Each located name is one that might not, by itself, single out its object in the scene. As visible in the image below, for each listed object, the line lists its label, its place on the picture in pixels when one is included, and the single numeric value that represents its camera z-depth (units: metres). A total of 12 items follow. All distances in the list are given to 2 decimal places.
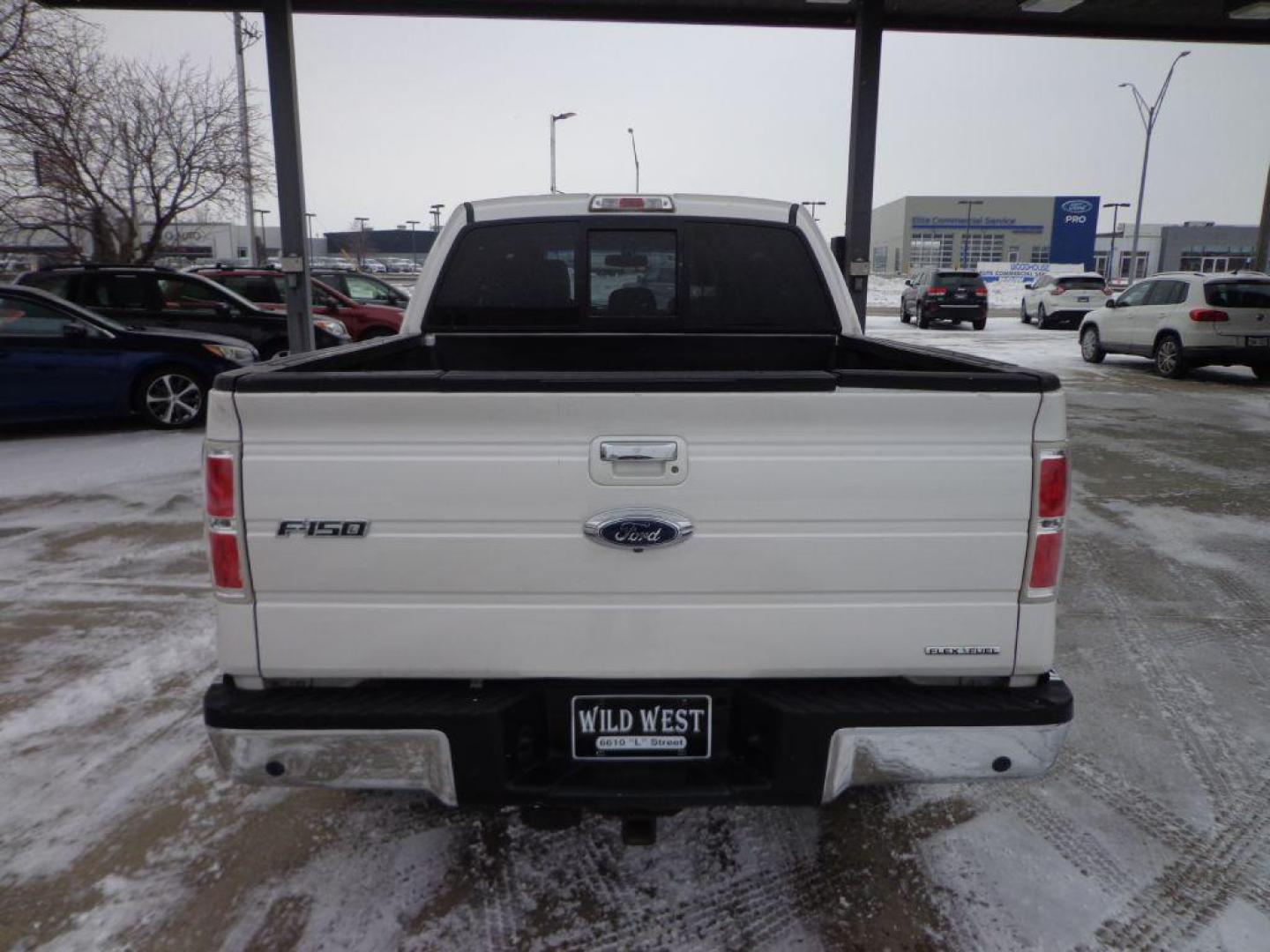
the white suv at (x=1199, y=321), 13.81
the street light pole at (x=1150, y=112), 31.38
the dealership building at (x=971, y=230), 91.81
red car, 14.76
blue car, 9.00
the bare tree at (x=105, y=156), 15.69
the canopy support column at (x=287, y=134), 11.87
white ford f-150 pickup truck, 2.06
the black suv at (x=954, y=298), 26.44
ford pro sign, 81.00
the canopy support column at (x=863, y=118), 12.59
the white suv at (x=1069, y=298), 26.69
